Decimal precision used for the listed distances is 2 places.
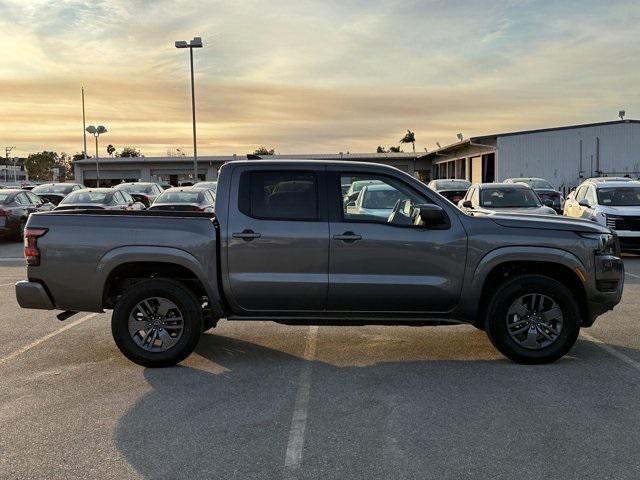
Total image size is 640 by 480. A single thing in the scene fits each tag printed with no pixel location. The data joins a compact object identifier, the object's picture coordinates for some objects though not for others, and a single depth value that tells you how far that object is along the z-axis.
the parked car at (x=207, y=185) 26.65
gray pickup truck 5.69
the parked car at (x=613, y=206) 13.40
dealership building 61.16
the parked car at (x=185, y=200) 16.56
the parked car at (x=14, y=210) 17.36
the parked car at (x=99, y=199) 18.06
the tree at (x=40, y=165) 130.75
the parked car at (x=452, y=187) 21.42
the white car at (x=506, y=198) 14.55
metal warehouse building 40.25
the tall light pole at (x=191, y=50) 30.09
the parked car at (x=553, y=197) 20.97
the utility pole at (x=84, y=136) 55.81
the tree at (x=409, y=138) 109.90
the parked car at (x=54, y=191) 23.47
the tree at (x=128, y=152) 116.26
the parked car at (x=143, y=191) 24.55
